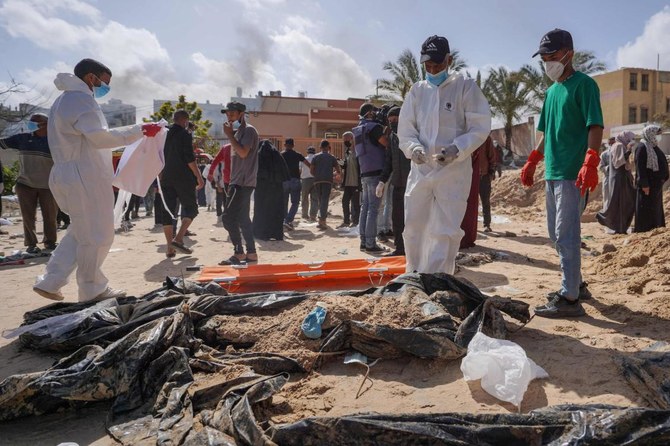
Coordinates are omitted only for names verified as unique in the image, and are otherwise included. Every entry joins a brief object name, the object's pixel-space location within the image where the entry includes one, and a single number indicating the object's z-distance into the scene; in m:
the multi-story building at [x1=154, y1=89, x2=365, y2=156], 35.03
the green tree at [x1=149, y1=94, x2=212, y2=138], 35.41
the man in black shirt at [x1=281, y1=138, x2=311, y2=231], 10.13
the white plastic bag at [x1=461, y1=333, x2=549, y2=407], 2.22
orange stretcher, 4.60
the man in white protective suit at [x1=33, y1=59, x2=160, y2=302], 4.03
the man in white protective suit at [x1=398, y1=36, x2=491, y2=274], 3.82
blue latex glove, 2.93
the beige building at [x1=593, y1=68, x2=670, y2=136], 34.12
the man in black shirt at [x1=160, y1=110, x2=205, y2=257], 6.49
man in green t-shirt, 3.43
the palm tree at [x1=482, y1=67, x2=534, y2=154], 26.72
